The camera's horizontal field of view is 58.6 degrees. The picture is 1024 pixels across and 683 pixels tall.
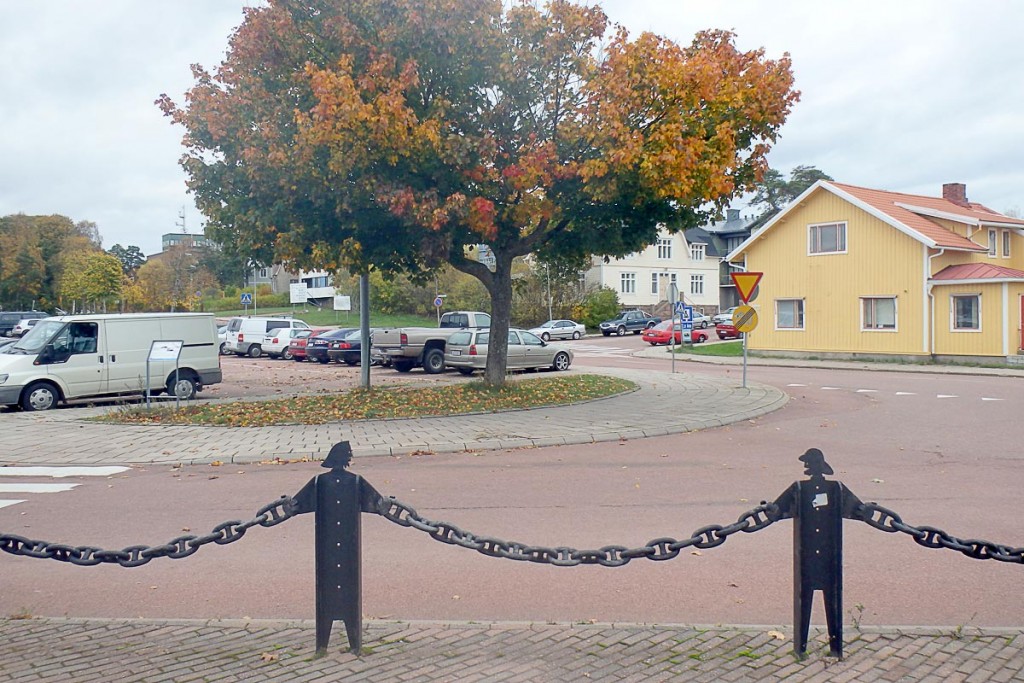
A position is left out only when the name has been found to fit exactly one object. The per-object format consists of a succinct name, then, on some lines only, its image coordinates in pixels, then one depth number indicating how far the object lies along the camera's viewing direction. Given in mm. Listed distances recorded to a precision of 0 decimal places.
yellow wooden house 31047
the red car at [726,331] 50181
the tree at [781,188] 77000
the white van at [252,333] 39906
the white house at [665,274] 70438
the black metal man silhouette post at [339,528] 4305
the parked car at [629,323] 59688
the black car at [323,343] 33406
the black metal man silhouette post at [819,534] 4324
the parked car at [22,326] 42466
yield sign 21039
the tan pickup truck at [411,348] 28547
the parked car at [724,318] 55225
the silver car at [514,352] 27312
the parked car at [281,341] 38534
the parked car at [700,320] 59159
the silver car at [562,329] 55781
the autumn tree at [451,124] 14844
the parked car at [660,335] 46662
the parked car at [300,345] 36688
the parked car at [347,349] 32594
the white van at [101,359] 18359
